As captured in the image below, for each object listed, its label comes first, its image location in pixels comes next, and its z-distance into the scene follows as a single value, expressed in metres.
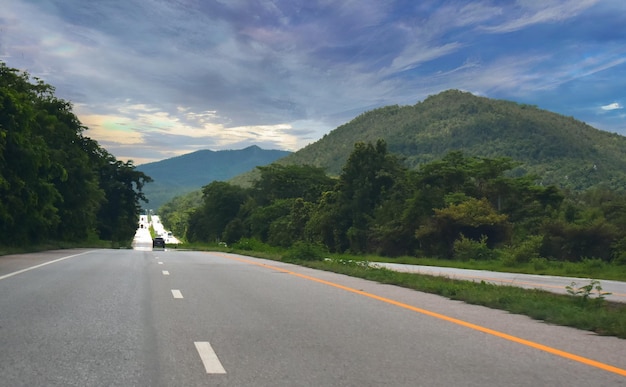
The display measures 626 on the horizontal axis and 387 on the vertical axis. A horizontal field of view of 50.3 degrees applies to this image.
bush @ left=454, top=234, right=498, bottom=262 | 46.97
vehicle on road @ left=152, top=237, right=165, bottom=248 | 91.44
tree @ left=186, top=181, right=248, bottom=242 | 143.00
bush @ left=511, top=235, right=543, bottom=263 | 39.55
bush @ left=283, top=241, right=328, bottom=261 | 32.75
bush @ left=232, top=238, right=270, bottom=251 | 49.90
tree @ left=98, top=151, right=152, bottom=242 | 101.25
